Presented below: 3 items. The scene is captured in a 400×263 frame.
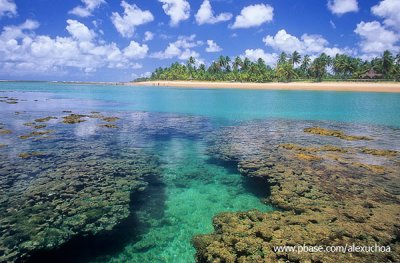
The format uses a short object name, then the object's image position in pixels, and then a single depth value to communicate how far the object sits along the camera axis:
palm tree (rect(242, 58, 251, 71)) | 162.40
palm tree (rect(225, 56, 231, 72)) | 175.06
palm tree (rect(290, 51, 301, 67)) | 145.25
